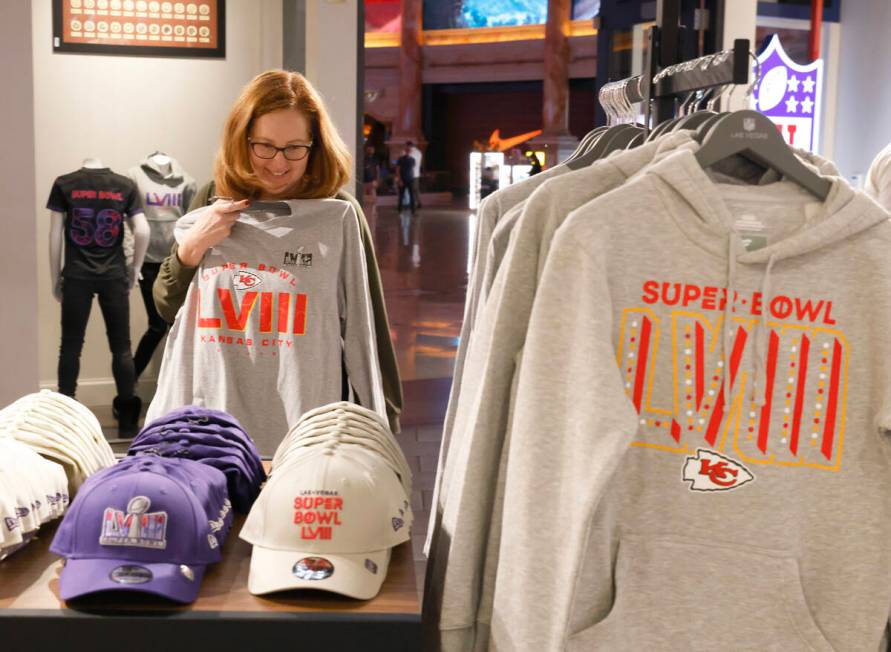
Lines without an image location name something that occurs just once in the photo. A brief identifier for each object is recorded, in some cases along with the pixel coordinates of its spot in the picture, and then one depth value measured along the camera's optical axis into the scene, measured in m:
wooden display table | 1.22
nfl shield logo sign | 5.94
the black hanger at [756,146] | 1.52
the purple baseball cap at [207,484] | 1.35
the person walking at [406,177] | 24.95
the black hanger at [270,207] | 2.39
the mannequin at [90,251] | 5.64
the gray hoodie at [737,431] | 1.43
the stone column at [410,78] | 30.03
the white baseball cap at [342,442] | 1.43
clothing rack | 1.62
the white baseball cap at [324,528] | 1.28
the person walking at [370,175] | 28.77
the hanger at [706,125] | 1.59
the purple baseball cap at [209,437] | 1.54
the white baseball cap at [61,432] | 1.47
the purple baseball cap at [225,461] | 1.50
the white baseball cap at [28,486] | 1.32
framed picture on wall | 6.26
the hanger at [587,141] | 2.23
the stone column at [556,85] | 27.58
